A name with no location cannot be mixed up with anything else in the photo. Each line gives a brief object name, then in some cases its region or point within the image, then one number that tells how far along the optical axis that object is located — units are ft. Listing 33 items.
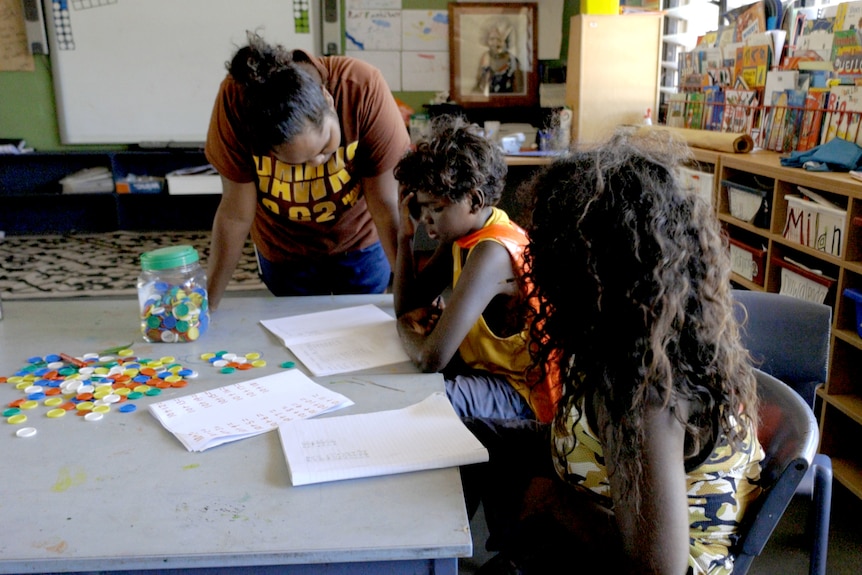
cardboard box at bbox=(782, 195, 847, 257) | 6.20
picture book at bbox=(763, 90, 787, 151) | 8.19
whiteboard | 14.51
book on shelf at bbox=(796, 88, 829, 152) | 7.45
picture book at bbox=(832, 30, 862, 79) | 6.88
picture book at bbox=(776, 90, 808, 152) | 7.86
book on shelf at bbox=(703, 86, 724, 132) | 9.78
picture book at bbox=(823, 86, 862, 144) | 6.78
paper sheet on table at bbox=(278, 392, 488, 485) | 3.07
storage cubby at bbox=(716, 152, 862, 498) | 6.08
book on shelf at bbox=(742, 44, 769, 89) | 8.57
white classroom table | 2.58
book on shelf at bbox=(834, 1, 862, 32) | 6.84
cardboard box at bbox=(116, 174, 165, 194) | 14.89
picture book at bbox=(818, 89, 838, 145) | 7.19
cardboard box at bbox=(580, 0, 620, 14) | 11.69
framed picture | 14.82
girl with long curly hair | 2.80
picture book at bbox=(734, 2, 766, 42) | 8.73
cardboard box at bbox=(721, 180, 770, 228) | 7.39
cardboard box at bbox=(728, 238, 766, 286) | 7.65
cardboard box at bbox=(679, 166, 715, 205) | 8.43
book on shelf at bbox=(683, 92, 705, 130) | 10.31
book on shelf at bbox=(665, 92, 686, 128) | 10.87
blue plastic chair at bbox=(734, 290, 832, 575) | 4.46
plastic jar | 4.67
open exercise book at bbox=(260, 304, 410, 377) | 4.40
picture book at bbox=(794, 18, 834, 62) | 7.39
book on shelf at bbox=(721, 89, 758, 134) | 8.91
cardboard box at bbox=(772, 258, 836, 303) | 6.53
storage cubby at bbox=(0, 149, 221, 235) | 15.16
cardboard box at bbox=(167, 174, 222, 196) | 14.71
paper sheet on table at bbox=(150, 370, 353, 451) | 3.45
